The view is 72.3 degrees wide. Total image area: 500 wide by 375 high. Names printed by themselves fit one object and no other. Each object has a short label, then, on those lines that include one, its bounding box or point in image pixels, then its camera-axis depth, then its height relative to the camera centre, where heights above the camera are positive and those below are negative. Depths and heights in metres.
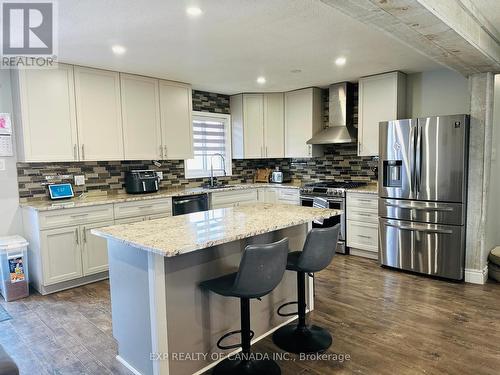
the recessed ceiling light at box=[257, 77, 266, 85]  4.60 +1.11
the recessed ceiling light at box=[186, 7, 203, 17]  2.42 +1.08
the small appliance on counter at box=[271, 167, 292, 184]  5.78 -0.27
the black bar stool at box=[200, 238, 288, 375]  1.88 -0.73
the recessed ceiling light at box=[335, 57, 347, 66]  3.71 +1.10
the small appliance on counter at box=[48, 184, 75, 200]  3.77 -0.29
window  5.44 +0.30
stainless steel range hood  4.91 +0.63
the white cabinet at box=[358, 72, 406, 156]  4.37 +0.71
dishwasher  4.35 -0.53
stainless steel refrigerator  3.51 -0.38
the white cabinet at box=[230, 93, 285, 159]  5.64 +0.60
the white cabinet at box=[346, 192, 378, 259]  4.36 -0.84
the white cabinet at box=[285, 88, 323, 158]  5.32 +0.63
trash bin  3.30 -0.99
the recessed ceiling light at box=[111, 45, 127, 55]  3.20 +1.09
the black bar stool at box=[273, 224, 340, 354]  2.29 -0.95
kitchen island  1.93 -0.75
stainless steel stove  4.63 -0.50
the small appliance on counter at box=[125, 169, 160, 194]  4.26 -0.23
